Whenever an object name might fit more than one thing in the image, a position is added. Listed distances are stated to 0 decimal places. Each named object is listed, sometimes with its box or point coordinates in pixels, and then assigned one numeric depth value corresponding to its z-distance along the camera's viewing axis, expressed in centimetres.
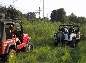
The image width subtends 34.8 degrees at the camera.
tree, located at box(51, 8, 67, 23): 3537
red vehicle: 597
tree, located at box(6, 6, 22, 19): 1816
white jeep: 956
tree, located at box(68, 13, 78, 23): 3916
